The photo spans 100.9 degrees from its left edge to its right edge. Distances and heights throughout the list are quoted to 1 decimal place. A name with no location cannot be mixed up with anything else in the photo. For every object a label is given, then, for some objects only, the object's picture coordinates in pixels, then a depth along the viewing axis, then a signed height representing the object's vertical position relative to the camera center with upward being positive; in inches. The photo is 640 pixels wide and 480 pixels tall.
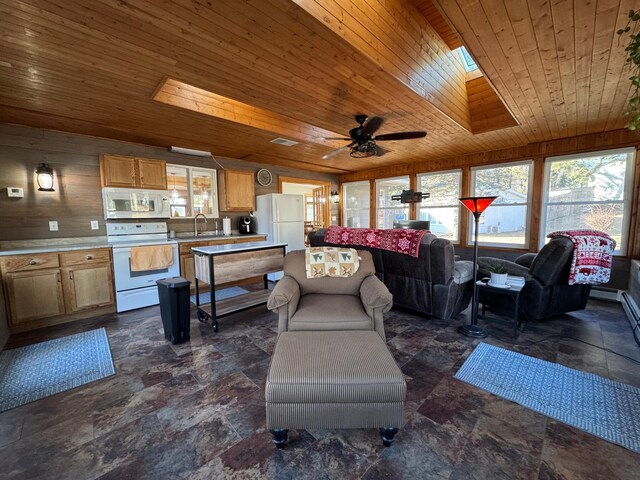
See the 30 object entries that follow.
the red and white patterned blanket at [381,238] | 120.8 -11.5
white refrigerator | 208.1 -1.1
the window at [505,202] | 192.7 +8.0
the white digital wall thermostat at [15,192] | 130.6 +14.9
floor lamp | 109.3 -29.8
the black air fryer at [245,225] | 214.8 -5.9
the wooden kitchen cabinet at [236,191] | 205.6 +21.6
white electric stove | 140.3 -25.2
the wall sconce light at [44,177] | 134.7 +23.0
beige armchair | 82.5 -30.1
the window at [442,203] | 227.1 +10.1
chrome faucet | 193.8 -3.9
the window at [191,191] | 183.3 +20.1
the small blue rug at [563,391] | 63.6 -51.2
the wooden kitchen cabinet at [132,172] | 149.6 +28.2
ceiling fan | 121.0 +37.2
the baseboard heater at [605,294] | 153.8 -48.6
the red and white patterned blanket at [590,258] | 112.4 -19.9
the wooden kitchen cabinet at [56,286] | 115.5 -30.8
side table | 105.3 -32.0
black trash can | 103.4 -35.4
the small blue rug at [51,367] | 78.5 -50.0
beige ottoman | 54.1 -36.5
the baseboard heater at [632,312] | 109.3 -47.3
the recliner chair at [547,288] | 113.3 -34.1
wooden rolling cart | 117.3 -23.3
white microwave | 150.9 +10.1
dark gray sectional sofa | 117.0 -30.0
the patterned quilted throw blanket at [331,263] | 103.7 -18.4
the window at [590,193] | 158.6 +11.7
